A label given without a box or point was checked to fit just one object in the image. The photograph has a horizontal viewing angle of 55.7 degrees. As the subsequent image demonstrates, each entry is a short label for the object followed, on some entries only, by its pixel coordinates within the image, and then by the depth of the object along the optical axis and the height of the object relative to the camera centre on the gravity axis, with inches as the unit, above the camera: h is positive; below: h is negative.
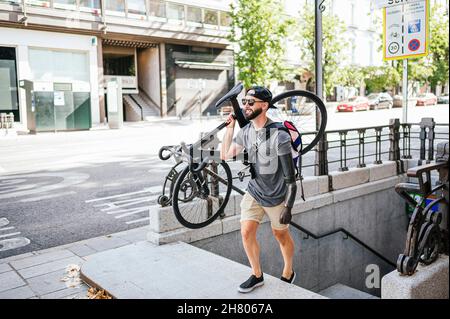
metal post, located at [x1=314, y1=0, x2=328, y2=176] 269.0 +44.7
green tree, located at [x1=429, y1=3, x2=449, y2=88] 1221.7 +248.9
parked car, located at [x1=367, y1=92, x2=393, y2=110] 1592.0 +48.3
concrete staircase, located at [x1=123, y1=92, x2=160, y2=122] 1267.2 +36.4
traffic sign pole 335.4 +27.5
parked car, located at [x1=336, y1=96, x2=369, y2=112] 1471.5 +33.0
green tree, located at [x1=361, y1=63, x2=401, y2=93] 1578.7 +145.2
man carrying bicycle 148.0 -20.5
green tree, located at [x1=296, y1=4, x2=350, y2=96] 1355.8 +242.7
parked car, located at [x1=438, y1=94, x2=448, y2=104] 1958.7 +56.5
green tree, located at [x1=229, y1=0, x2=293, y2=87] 1216.2 +237.2
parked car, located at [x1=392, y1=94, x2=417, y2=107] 1713.0 +48.3
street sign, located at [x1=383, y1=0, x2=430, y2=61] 310.5 +61.8
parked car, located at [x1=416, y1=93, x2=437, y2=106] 1758.1 +56.3
